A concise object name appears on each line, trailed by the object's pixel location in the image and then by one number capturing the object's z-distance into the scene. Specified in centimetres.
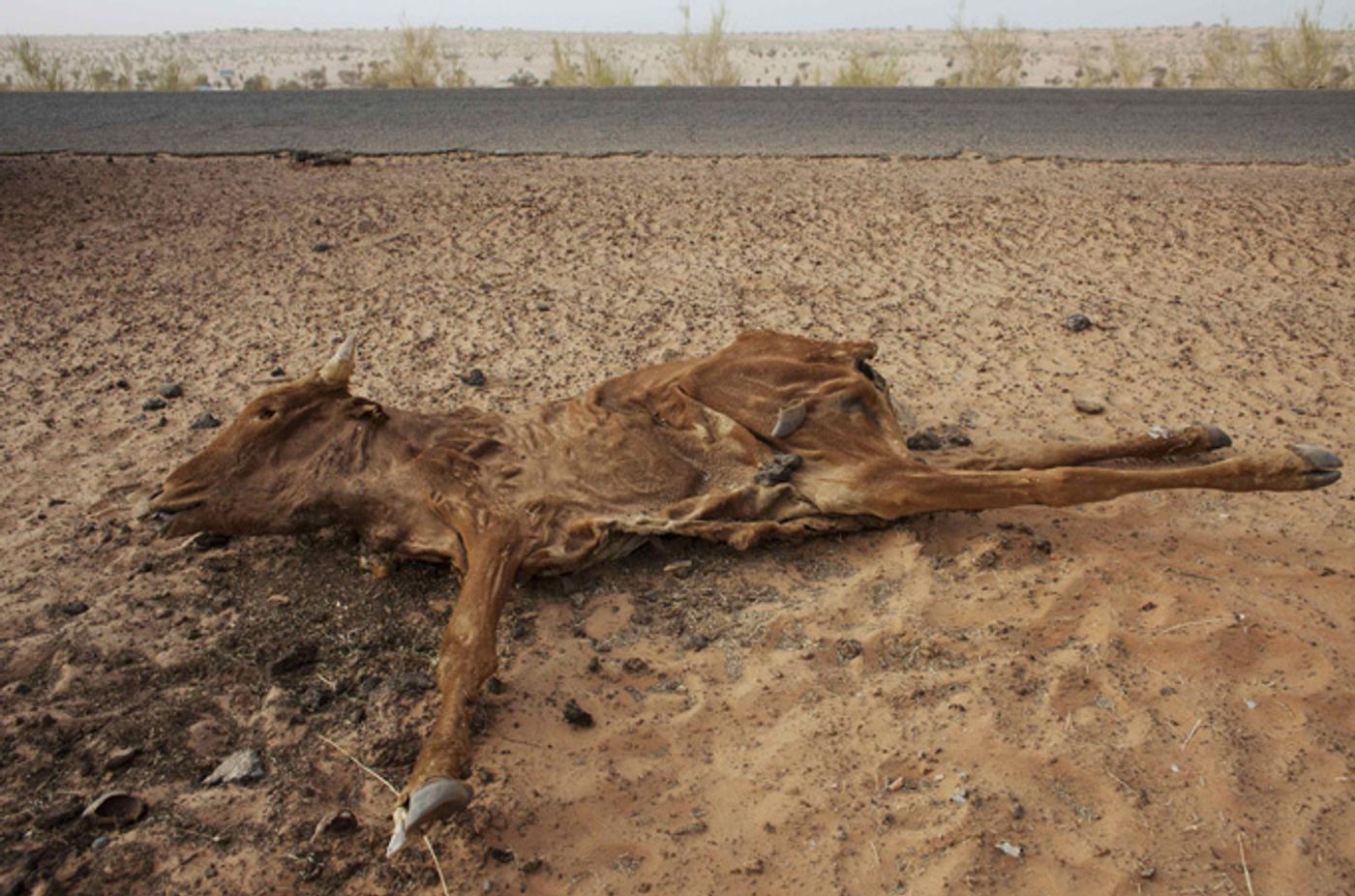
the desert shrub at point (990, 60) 1780
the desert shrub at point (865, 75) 1678
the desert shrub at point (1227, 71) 1677
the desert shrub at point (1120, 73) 1823
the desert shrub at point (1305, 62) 1507
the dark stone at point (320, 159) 1055
